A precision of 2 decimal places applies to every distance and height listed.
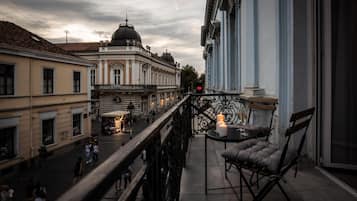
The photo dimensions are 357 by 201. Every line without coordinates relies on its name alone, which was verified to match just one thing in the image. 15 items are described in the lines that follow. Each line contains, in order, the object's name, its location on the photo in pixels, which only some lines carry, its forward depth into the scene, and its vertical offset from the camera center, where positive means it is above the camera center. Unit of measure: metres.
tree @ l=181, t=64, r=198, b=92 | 87.86 +6.95
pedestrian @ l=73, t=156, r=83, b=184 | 12.51 -3.66
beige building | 15.48 -0.03
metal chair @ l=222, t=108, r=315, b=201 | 2.01 -0.52
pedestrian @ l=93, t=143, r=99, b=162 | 14.73 -3.39
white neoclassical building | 39.91 +3.36
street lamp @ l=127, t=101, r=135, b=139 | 36.78 -2.03
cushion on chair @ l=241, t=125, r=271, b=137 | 2.85 -0.41
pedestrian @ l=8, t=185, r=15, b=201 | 10.12 -4.01
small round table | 2.60 -0.43
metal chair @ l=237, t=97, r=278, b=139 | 4.34 -0.16
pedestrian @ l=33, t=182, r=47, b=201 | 8.82 -3.54
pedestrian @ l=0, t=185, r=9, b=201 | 8.99 -3.68
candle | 3.01 -0.28
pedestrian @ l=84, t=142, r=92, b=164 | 15.41 -3.70
